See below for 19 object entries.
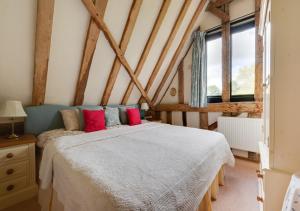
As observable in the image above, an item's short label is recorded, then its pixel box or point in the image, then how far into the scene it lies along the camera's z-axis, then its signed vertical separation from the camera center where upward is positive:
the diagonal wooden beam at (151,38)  2.50 +1.18
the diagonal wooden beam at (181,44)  2.92 +1.30
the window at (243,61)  2.88 +0.80
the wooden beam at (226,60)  3.08 +0.87
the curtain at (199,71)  3.35 +0.70
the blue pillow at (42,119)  2.30 -0.23
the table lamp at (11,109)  1.83 -0.06
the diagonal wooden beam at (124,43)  2.26 +1.01
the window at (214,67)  3.33 +0.80
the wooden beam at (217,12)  3.02 +1.81
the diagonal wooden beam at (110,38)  1.91 +1.02
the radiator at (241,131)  2.67 -0.54
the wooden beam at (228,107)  2.74 -0.10
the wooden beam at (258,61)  2.67 +0.73
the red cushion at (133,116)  3.17 -0.29
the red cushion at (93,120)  2.52 -0.29
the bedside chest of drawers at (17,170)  1.72 -0.79
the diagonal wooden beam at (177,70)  3.73 +0.86
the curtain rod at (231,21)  2.81 +1.61
